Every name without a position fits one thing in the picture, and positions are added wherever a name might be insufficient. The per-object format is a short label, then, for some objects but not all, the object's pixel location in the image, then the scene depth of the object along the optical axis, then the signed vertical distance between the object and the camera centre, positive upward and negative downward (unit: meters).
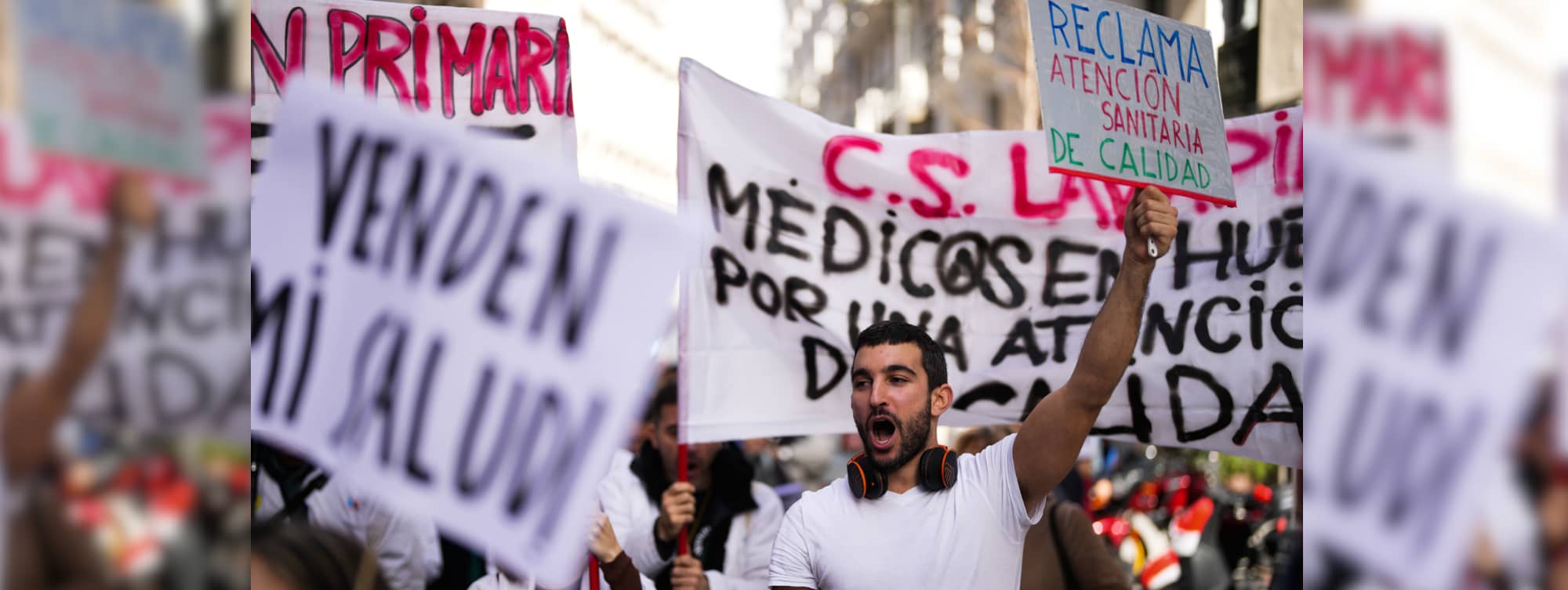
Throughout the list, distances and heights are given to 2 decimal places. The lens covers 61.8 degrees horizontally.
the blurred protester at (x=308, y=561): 2.12 -0.45
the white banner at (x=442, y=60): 4.38 +0.77
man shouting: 3.09 -0.46
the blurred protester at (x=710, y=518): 4.74 -0.85
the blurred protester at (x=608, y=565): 4.04 -0.86
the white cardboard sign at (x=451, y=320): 2.07 -0.05
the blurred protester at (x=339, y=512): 3.75 -0.66
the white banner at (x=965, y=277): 4.40 +0.04
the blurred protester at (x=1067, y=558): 4.16 -0.86
